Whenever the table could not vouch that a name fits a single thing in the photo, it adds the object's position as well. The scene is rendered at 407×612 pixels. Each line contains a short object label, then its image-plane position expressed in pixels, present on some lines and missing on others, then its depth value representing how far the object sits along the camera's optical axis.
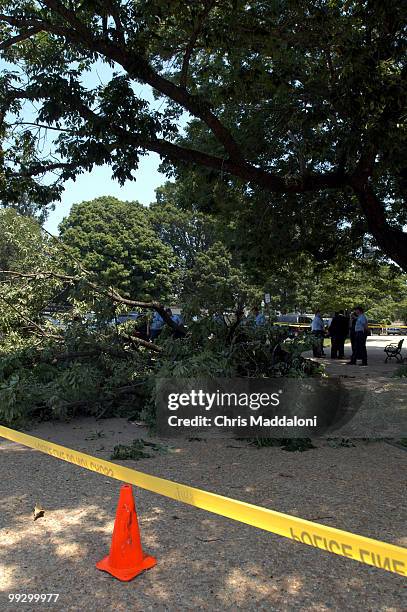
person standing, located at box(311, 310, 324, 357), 16.86
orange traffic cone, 3.14
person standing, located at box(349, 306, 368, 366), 14.02
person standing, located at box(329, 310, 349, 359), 16.06
